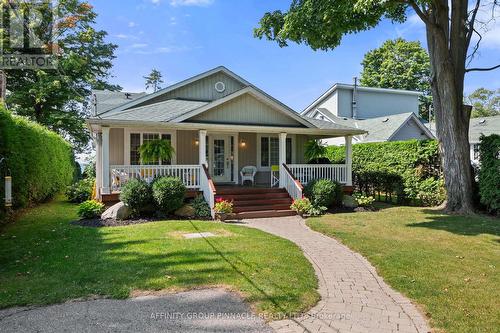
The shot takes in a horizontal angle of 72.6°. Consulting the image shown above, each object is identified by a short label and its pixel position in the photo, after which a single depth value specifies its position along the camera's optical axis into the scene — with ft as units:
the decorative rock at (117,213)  33.14
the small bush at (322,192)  39.86
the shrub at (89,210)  33.30
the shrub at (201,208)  36.24
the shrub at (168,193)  34.40
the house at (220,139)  38.75
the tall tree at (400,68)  134.93
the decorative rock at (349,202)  43.11
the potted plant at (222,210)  34.94
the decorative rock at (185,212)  36.27
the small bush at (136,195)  33.81
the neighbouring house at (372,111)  77.25
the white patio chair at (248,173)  49.47
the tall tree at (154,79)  165.89
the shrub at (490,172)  35.60
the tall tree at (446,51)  37.29
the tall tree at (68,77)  79.30
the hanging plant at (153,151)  38.22
